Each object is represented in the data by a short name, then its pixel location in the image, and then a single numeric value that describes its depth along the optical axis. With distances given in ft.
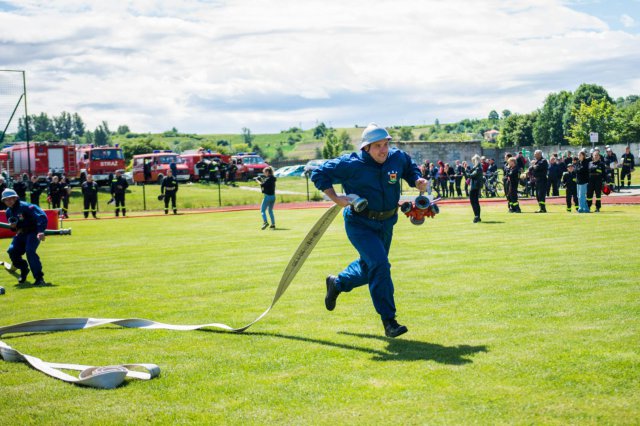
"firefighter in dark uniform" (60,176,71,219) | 116.00
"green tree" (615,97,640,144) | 301.22
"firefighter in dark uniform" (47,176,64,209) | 113.19
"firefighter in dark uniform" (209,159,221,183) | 183.42
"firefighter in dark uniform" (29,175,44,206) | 114.42
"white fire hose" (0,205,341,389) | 21.72
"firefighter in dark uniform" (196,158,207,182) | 186.39
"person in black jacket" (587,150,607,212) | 77.97
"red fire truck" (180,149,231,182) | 188.77
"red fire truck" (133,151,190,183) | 180.34
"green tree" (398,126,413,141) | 625.82
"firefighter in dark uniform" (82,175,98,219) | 110.32
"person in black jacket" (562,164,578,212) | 81.30
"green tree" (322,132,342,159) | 318.20
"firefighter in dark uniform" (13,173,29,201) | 97.25
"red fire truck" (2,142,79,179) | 157.28
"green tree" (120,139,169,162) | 327.26
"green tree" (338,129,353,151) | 520.87
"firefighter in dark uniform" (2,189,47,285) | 41.70
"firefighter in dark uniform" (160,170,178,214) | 108.06
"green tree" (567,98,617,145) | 294.25
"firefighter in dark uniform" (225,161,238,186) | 188.44
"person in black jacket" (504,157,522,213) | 80.53
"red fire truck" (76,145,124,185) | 166.81
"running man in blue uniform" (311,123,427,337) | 23.49
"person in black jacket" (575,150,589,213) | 76.33
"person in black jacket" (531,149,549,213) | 80.89
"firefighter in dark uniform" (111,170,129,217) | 109.91
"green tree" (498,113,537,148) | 399.85
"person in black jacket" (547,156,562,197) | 105.91
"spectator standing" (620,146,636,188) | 112.57
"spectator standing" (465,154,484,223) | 71.92
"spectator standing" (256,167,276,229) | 76.69
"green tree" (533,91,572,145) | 377.30
